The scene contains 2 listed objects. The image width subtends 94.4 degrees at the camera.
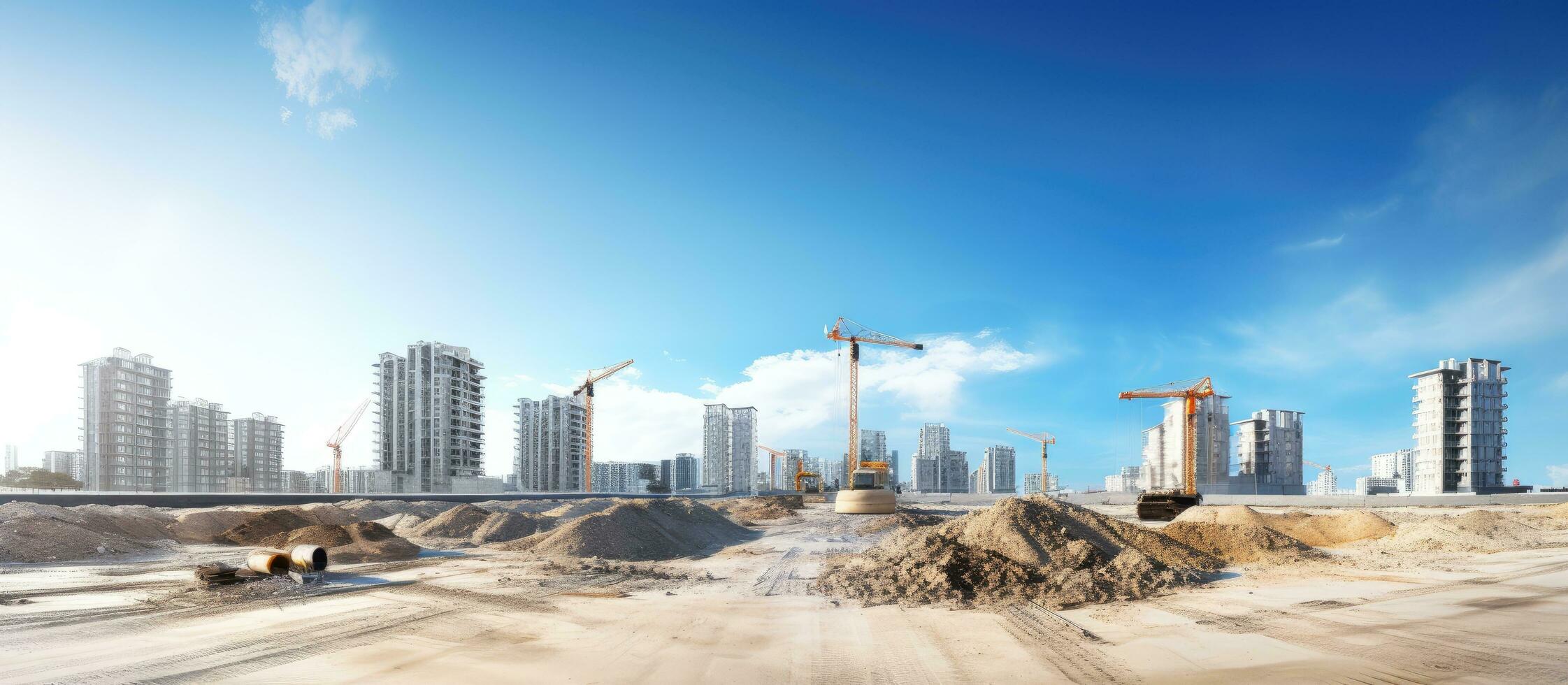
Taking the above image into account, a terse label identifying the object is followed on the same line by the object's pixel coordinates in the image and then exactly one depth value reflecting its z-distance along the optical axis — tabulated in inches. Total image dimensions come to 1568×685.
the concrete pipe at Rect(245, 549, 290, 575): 607.2
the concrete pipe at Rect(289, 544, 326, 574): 612.7
